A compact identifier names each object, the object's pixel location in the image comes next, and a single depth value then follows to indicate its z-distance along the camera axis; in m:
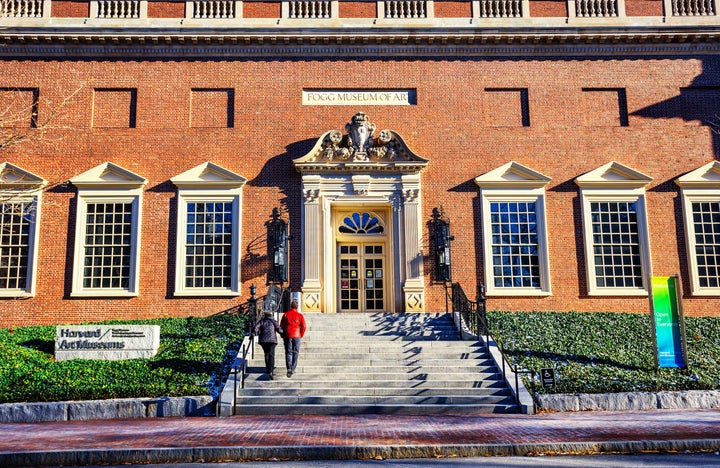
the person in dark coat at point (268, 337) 12.65
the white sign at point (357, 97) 19.48
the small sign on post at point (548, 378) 12.30
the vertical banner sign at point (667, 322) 13.98
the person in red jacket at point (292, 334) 12.77
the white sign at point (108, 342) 14.29
